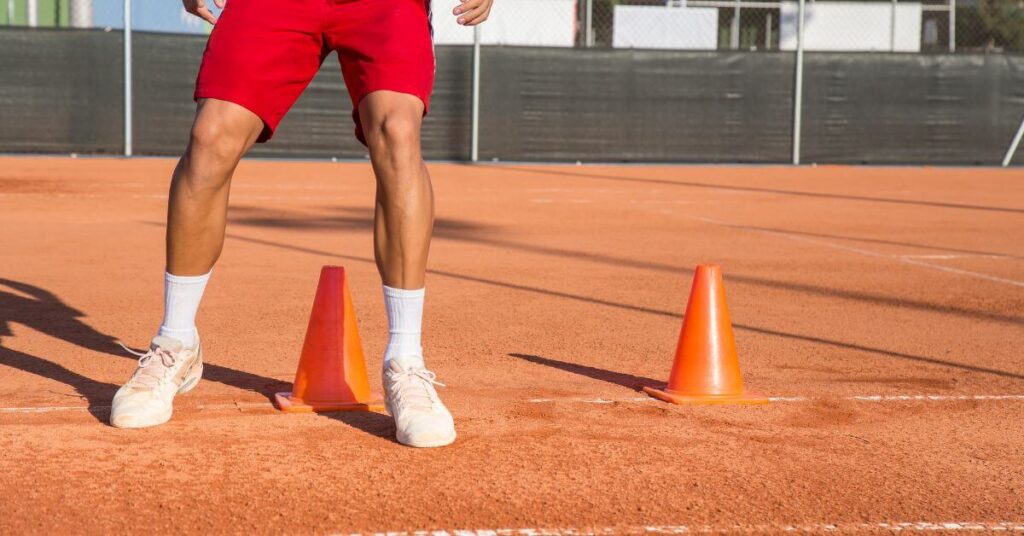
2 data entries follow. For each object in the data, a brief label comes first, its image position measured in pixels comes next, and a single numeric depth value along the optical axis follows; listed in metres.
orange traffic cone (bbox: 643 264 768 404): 4.32
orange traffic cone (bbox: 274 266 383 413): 4.05
